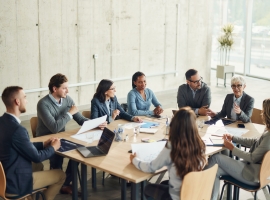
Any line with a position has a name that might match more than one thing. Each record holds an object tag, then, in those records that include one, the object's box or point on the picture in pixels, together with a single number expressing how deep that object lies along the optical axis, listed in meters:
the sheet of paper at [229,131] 5.13
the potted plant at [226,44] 12.70
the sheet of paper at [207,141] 4.73
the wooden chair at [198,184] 3.64
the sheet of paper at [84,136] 4.92
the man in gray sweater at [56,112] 5.16
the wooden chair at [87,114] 5.94
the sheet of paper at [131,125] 5.41
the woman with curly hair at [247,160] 4.31
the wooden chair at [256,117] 5.96
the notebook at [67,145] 4.54
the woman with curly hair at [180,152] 3.71
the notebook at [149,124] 5.43
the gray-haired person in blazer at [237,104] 5.71
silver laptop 4.39
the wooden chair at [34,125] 5.44
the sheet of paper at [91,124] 5.04
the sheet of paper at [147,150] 4.20
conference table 3.93
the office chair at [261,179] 4.22
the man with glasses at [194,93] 6.38
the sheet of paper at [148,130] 5.18
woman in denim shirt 6.18
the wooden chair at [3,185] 3.92
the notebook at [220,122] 5.61
